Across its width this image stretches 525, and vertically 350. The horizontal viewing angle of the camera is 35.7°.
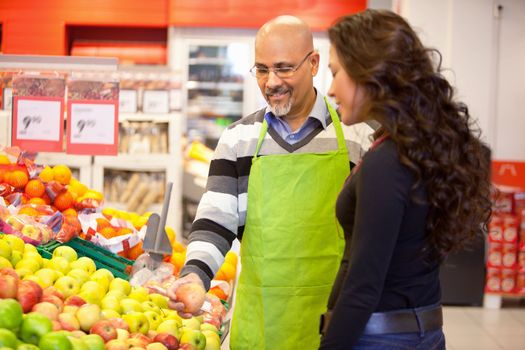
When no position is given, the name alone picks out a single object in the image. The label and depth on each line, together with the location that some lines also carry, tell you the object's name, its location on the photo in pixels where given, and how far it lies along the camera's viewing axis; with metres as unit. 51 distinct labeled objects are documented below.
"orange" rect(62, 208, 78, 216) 3.43
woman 1.86
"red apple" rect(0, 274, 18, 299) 2.08
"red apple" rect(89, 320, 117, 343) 2.15
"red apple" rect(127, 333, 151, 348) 2.15
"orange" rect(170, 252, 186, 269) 3.53
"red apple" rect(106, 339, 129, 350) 2.08
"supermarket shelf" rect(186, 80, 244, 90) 10.66
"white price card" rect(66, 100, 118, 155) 4.06
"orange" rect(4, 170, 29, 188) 3.42
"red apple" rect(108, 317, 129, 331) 2.22
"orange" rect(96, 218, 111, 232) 3.37
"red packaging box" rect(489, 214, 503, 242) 7.23
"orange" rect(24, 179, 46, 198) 3.45
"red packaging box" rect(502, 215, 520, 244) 7.21
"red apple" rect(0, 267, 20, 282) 2.26
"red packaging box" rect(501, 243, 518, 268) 7.24
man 2.64
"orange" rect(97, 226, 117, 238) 3.35
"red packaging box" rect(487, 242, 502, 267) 7.26
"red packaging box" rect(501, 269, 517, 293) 7.25
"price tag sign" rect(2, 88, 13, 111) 4.07
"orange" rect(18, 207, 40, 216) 3.19
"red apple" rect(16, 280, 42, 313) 2.12
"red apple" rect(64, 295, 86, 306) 2.29
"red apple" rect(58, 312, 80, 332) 2.12
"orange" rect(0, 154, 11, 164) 3.50
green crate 2.96
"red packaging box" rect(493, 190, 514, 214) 7.32
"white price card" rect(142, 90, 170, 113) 5.66
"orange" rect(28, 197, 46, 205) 3.38
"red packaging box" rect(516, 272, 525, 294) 7.25
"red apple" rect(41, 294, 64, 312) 2.21
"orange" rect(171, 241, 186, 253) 3.79
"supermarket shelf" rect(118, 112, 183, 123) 5.79
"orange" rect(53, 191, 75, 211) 3.51
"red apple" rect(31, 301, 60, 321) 2.12
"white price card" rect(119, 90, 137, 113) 5.71
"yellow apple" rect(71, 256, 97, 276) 2.77
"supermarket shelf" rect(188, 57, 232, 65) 10.59
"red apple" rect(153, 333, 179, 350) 2.26
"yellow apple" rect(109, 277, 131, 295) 2.63
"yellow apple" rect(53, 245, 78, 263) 2.84
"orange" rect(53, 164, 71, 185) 3.68
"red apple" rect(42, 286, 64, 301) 2.29
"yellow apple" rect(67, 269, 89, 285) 2.60
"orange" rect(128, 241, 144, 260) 3.40
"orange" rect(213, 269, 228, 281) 3.66
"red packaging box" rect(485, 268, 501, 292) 7.26
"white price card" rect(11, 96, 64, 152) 3.99
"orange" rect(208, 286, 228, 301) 3.32
